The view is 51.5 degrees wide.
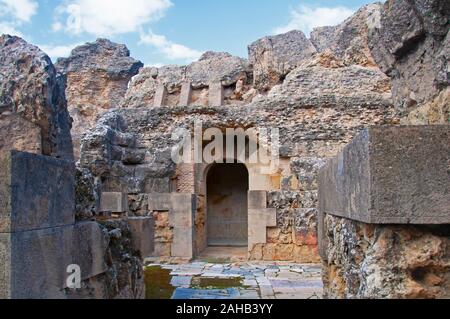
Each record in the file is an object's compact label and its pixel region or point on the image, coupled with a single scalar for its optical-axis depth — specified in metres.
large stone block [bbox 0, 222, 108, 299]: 2.55
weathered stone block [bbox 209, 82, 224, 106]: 18.19
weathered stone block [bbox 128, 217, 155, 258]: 5.07
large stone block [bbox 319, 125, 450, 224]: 2.29
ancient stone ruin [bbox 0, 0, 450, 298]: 2.35
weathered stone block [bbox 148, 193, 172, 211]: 10.50
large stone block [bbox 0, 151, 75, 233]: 2.58
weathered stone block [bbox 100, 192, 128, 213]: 10.23
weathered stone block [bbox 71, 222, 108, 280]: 3.50
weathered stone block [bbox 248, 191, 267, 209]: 10.33
